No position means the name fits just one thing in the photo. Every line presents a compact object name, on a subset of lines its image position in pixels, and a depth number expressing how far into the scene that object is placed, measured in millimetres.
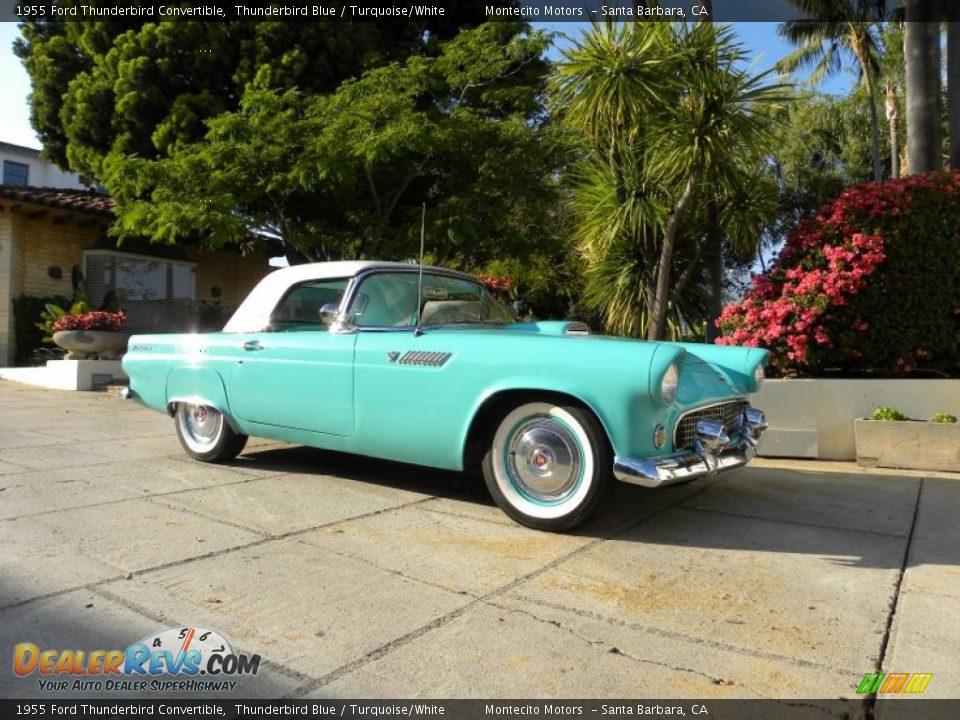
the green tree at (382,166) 8820
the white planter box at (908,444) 5340
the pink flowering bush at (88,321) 11172
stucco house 12906
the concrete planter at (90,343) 11047
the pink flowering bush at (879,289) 5836
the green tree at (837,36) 19859
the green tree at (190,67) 11828
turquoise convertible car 3324
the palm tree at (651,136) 6875
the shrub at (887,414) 5609
